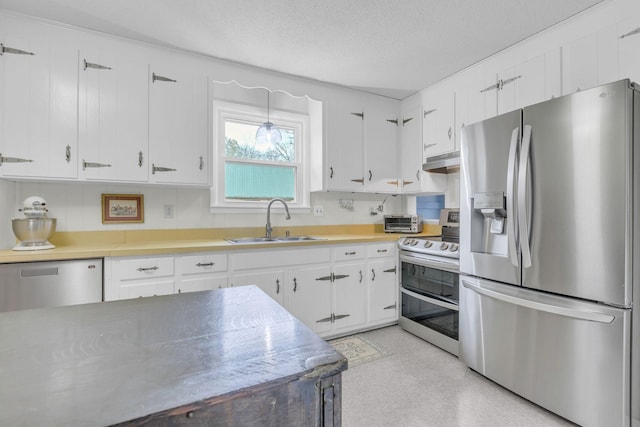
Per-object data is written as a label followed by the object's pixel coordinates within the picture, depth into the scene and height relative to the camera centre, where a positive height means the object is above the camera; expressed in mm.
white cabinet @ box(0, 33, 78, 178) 2033 +723
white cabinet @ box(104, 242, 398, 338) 2156 -508
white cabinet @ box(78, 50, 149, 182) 2236 +721
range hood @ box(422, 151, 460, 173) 2908 +496
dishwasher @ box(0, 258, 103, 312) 1826 -424
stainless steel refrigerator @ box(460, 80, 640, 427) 1521 -215
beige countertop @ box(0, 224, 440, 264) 1967 -230
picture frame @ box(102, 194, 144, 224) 2535 +49
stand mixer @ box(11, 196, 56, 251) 2023 -80
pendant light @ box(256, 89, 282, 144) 3033 +779
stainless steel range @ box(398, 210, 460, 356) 2527 -638
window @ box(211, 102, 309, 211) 3061 +552
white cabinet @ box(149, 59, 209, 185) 2441 +727
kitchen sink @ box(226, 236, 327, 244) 2871 -240
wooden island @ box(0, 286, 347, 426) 519 -313
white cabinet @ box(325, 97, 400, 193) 3223 +725
